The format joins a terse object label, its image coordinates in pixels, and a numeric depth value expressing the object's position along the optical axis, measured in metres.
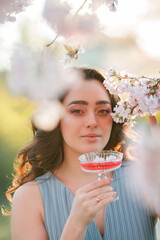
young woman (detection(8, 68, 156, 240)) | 1.55
